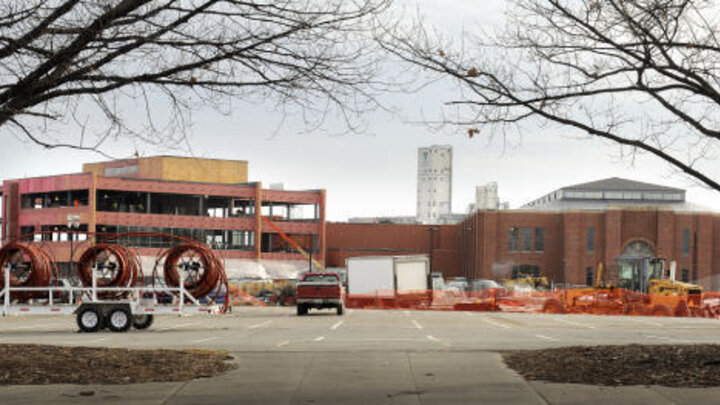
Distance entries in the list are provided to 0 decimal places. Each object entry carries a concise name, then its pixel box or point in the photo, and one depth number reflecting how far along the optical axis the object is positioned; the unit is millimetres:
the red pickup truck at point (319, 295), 39219
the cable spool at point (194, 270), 26734
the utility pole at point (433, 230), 108688
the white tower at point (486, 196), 183375
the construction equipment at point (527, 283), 78125
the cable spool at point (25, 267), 26625
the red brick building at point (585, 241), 98062
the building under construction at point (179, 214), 89062
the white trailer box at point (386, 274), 58406
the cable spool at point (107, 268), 26234
